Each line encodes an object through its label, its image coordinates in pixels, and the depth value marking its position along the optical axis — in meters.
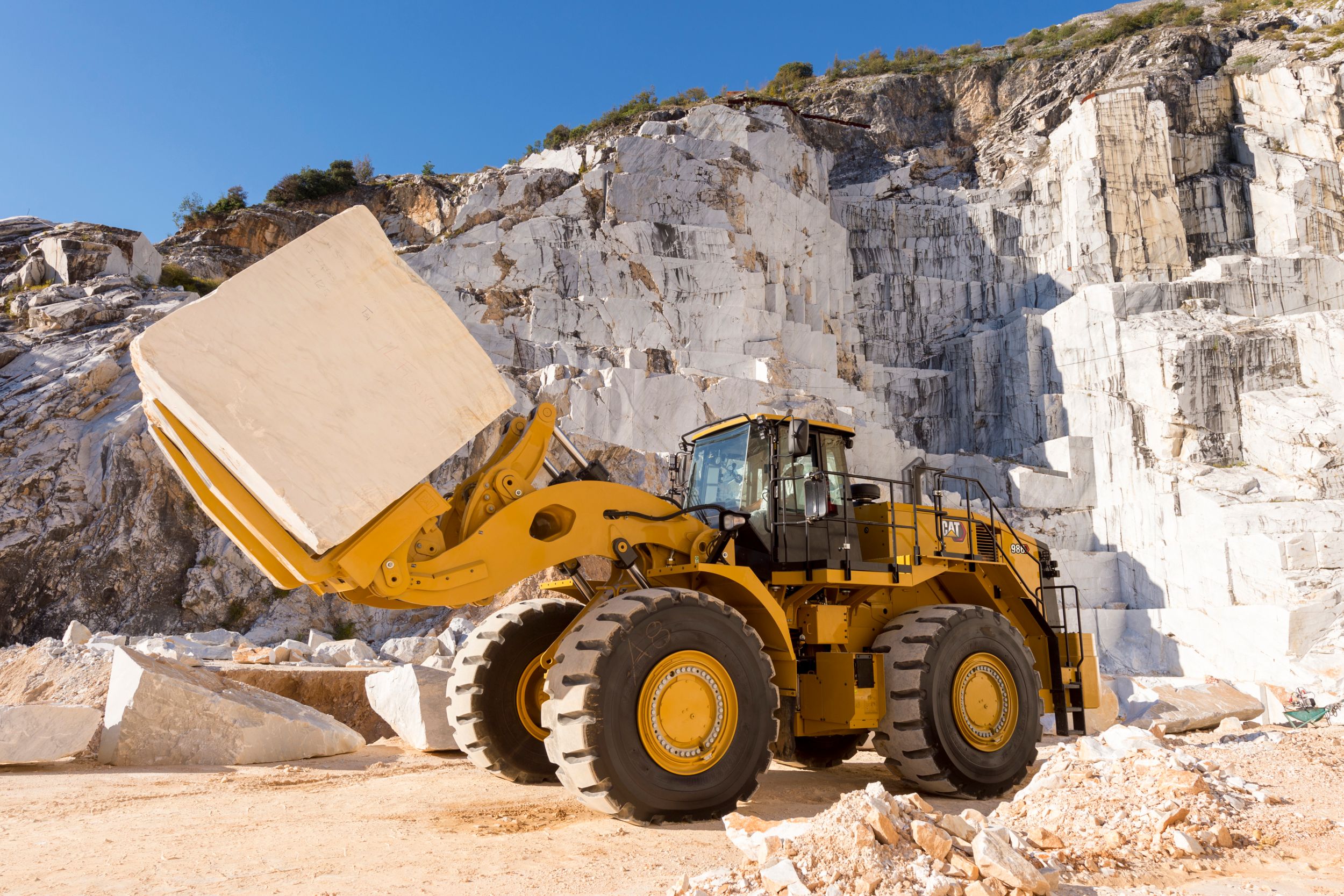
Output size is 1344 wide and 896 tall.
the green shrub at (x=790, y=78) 60.75
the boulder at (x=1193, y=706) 11.74
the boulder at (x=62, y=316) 24.88
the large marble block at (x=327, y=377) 4.63
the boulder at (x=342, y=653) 14.57
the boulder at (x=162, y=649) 10.70
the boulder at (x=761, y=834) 4.01
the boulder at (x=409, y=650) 16.33
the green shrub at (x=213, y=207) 44.53
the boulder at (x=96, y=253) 27.92
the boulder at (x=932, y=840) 3.95
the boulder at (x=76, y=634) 14.95
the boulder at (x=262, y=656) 13.16
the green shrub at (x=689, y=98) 56.69
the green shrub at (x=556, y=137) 51.38
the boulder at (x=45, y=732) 7.69
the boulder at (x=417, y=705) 8.88
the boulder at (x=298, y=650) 14.20
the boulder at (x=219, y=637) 17.95
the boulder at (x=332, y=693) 11.27
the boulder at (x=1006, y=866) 3.71
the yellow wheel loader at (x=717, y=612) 5.25
